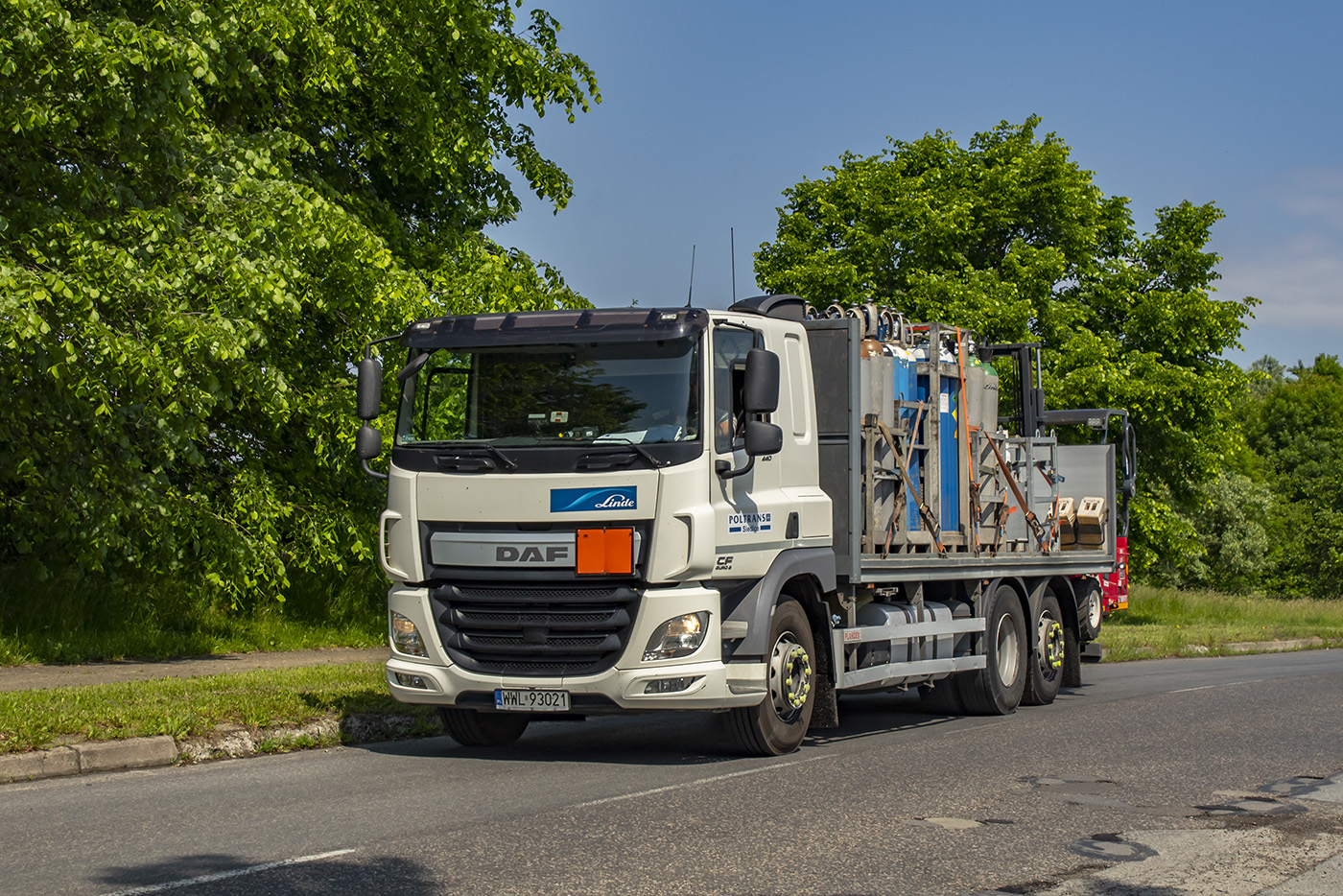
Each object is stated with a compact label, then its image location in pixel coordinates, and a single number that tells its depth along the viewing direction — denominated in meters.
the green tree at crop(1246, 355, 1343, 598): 65.38
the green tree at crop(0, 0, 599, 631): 12.80
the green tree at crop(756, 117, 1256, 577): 31.25
